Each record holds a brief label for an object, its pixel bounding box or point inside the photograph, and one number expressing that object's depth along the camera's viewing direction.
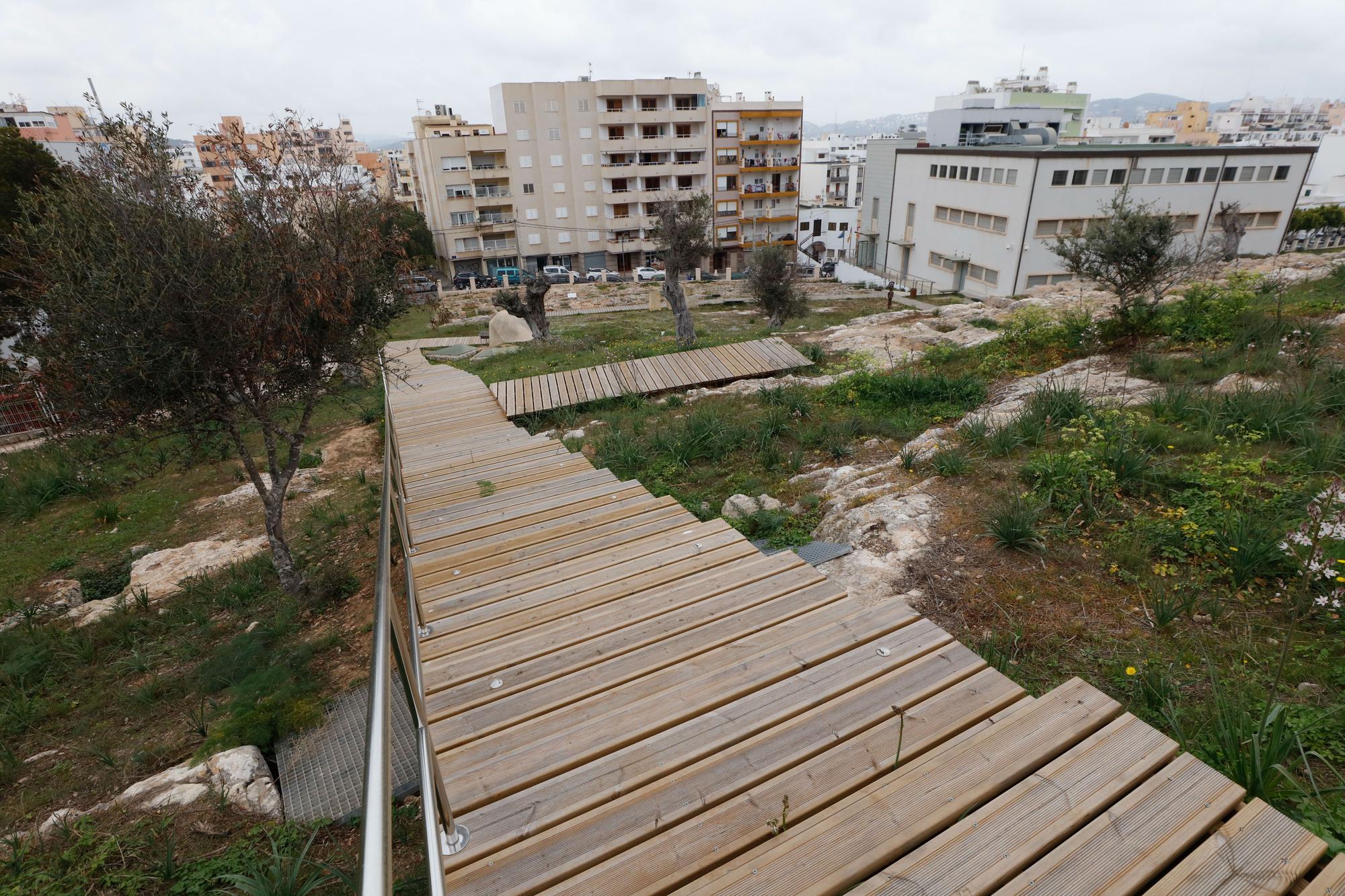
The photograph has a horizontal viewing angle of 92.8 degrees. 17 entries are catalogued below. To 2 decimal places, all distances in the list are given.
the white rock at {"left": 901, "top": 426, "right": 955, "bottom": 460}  6.75
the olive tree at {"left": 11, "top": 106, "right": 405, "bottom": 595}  5.25
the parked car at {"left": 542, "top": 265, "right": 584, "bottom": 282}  46.12
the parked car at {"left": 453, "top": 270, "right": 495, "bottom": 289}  45.88
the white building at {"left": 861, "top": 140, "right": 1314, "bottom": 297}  30.50
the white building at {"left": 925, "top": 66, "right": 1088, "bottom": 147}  42.91
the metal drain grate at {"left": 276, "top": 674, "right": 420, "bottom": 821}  3.64
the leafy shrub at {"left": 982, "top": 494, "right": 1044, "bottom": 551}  4.77
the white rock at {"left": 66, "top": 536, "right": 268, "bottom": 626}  7.12
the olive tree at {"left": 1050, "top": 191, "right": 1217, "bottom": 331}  9.95
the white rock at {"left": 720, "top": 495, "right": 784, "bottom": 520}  6.08
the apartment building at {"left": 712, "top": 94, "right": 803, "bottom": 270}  52.59
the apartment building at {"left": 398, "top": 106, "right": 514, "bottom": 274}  48.38
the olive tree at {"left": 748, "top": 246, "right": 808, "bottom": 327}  20.69
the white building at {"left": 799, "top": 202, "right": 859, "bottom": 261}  63.84
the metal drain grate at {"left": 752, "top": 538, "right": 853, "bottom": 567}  5.08
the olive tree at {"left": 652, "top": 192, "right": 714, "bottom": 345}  18.94
